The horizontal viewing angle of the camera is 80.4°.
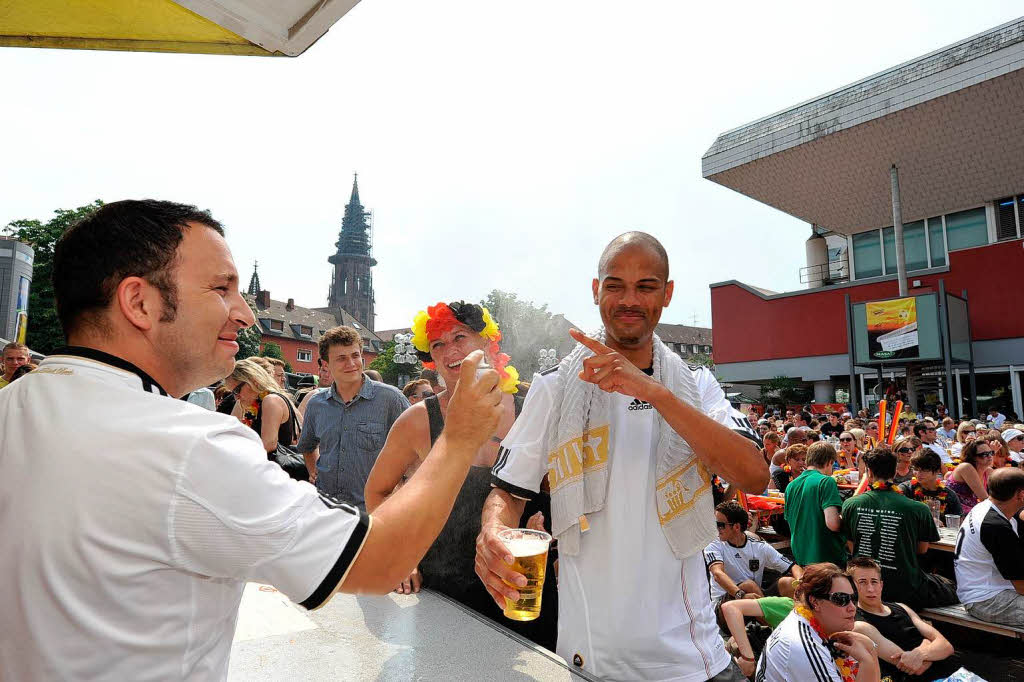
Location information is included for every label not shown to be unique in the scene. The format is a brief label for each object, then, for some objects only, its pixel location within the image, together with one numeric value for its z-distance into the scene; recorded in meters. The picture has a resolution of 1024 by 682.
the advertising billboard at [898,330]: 20.12
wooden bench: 4.94
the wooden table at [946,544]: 5.90
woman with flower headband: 2.50
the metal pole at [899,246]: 23.03
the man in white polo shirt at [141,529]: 0.96
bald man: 1.61
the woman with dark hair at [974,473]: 7.21
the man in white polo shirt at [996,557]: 5.02
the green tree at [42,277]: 28.92
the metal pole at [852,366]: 22.06
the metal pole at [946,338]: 19.30
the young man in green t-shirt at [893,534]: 5.37
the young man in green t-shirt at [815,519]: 6.02
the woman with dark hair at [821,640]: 3.83
